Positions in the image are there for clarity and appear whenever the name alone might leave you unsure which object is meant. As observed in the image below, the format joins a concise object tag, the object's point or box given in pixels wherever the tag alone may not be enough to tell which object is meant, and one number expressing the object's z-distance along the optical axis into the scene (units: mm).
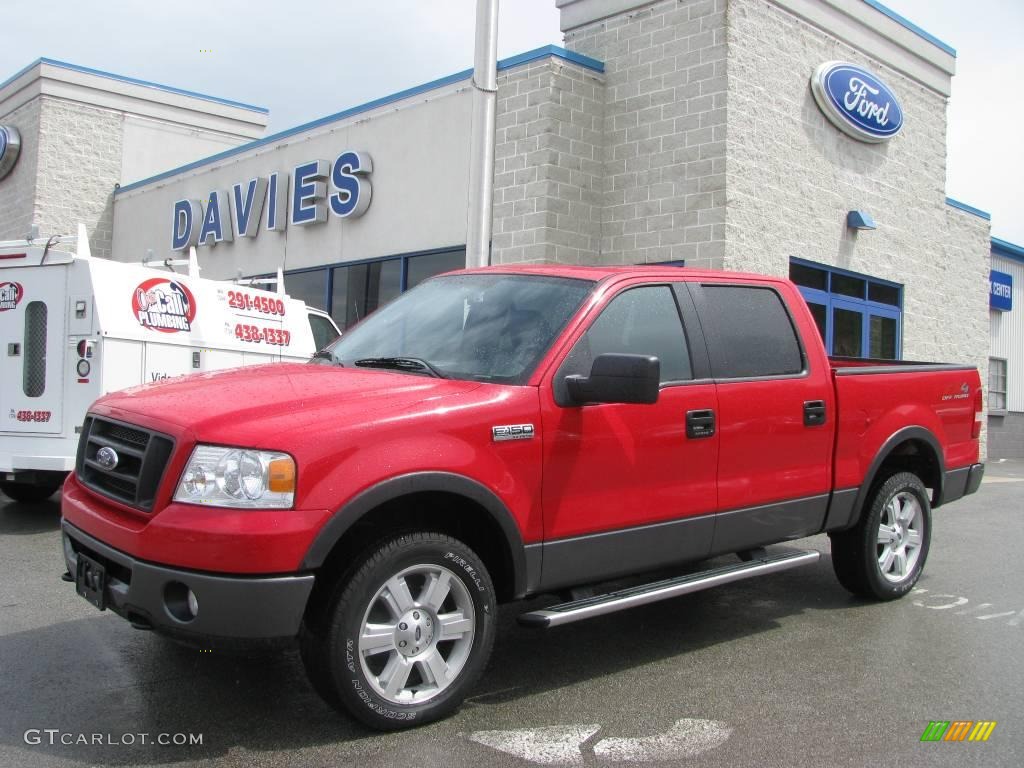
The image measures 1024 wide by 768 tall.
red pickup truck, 3568
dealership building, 12758
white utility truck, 8719
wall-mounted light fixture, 14406
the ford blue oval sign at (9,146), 23469
